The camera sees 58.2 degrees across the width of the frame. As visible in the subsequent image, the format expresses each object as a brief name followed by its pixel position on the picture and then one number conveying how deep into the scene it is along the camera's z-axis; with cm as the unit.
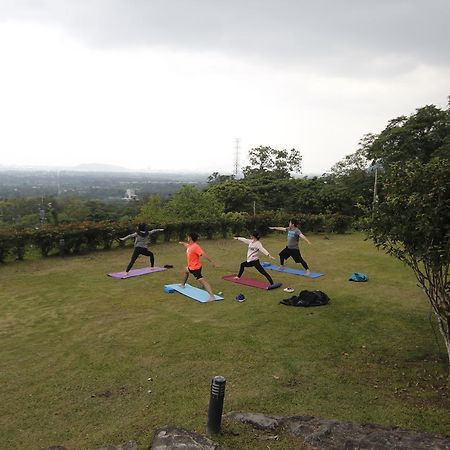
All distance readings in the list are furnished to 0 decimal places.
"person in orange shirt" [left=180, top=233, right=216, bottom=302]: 942
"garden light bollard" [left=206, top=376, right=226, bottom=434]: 424
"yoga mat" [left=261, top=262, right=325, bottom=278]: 1181
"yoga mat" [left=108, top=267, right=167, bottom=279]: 1139
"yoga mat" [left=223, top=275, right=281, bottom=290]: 1031
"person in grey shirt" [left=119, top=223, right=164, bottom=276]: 1157
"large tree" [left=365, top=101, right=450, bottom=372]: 497
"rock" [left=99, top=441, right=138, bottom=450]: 399
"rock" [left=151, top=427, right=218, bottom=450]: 391
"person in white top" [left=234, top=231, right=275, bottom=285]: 1046
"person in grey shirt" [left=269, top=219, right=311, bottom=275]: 1184
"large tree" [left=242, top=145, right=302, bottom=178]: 4247
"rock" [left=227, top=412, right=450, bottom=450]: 401
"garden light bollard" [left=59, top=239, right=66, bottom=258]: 1383
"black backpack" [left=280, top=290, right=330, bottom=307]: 871
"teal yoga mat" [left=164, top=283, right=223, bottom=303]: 930
